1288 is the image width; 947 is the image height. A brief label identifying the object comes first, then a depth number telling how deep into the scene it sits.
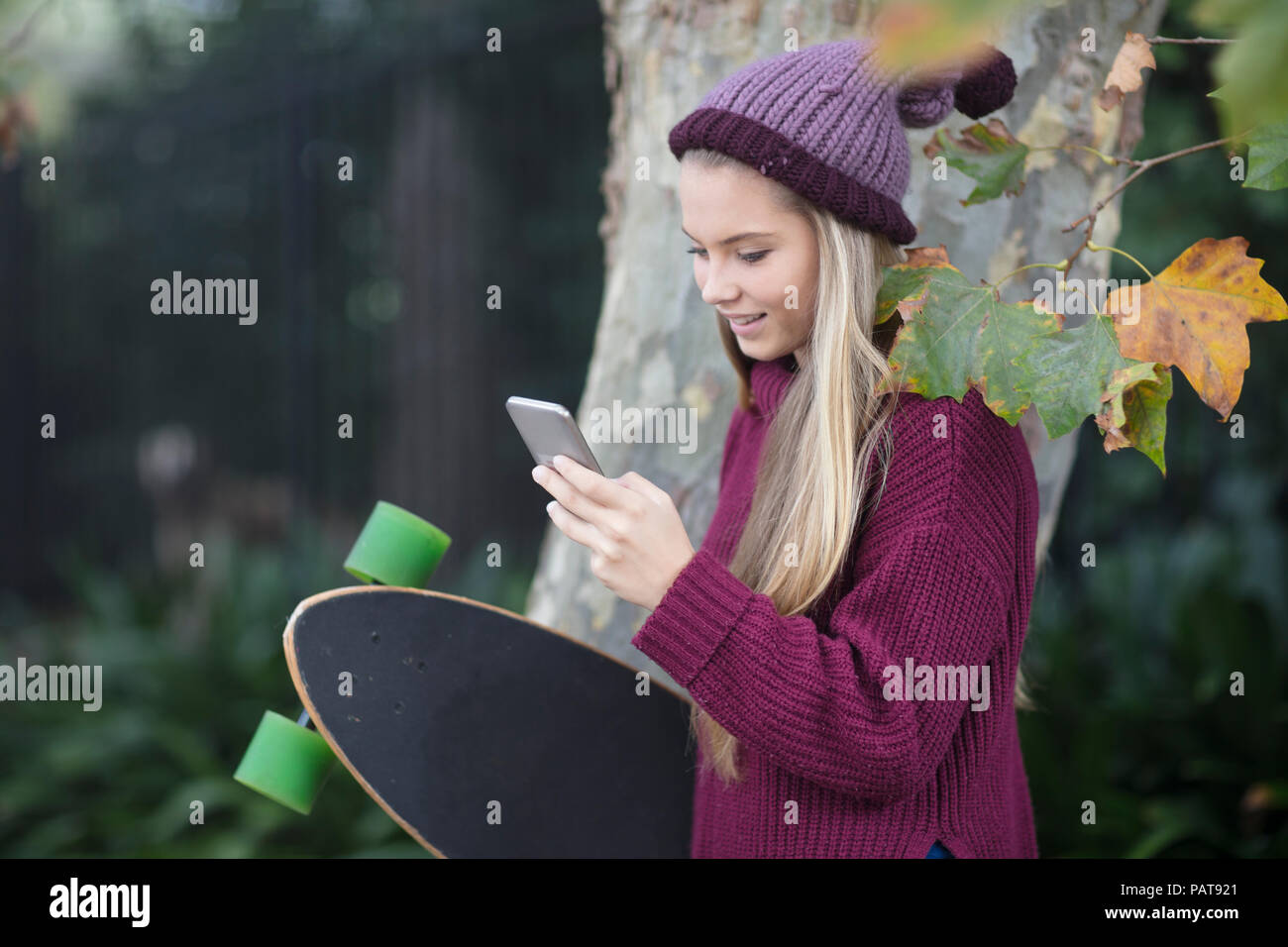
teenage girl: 1.30
